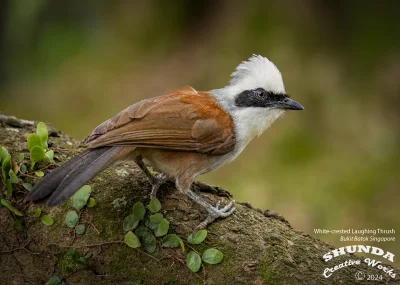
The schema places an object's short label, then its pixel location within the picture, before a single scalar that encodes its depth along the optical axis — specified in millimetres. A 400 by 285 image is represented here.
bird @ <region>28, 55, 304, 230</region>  6457
